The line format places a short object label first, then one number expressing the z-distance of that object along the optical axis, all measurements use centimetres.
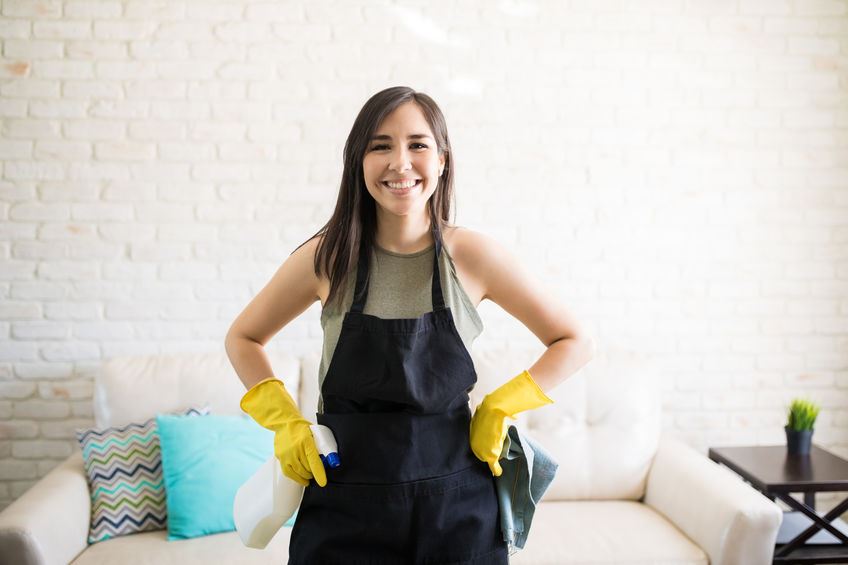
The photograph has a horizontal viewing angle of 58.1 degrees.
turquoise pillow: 230
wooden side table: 235
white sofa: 216
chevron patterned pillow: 233
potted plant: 265
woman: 138
